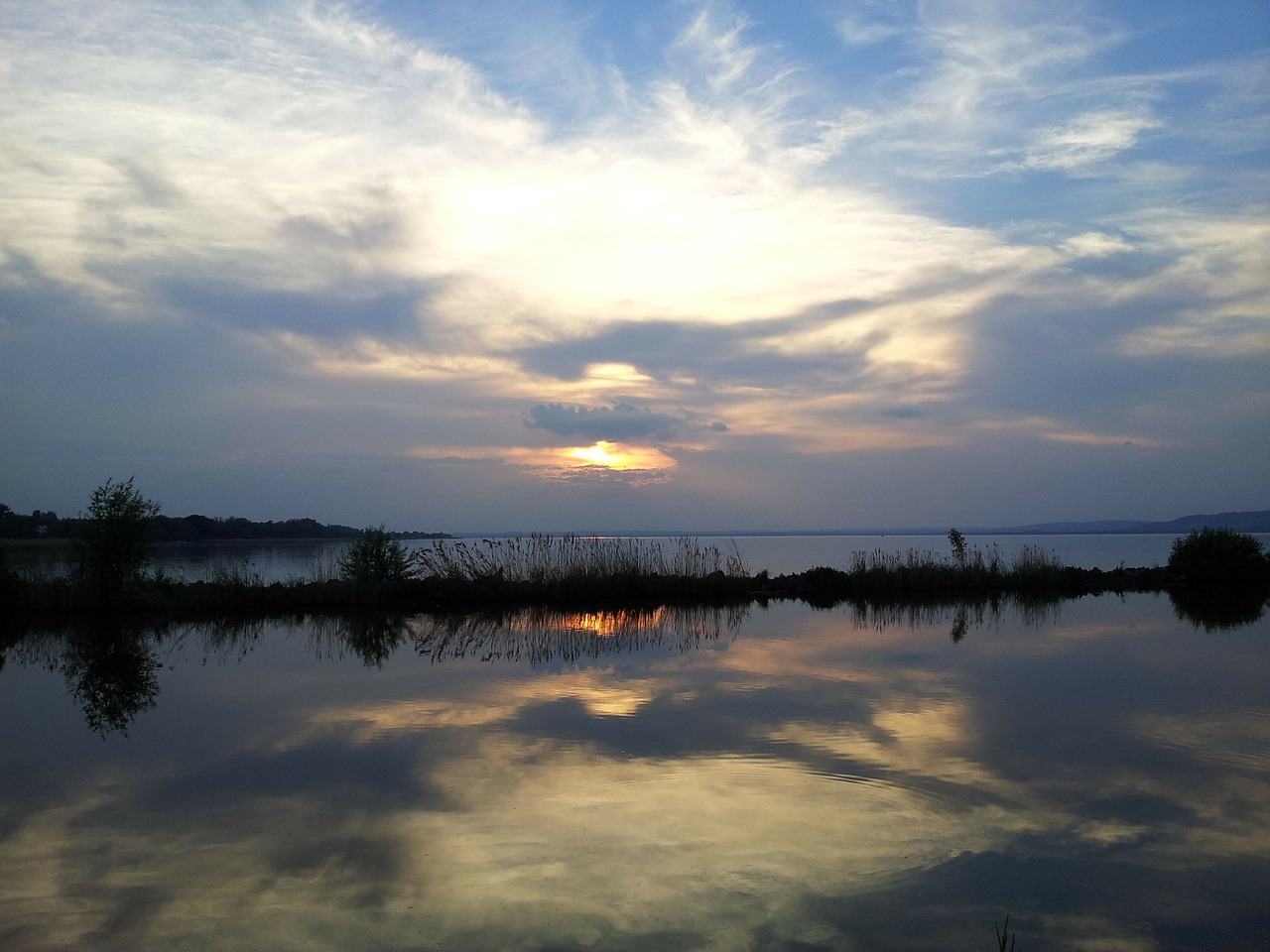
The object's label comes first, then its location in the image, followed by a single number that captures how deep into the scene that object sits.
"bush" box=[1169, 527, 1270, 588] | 21.97
